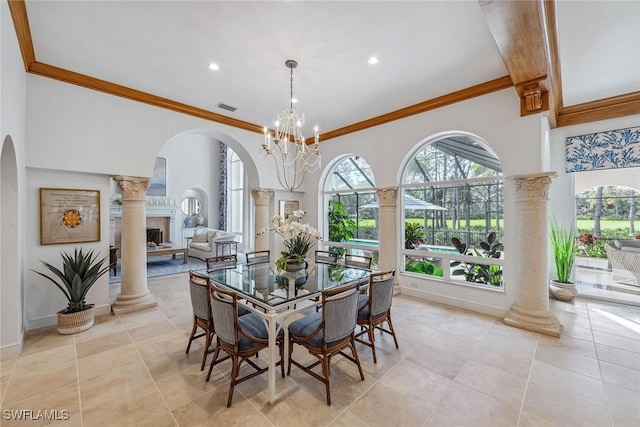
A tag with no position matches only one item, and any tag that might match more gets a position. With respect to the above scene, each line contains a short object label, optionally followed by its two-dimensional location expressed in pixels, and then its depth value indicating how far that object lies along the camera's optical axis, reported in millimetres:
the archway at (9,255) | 2572
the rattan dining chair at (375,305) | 2533
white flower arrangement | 3055
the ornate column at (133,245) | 3842
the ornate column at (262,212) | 5570
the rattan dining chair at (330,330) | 2021
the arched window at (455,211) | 3900
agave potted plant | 3104
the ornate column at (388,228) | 4695
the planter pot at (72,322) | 3096
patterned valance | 3840
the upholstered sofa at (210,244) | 7670
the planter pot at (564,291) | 4220
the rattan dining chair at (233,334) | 1964
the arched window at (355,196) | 5367
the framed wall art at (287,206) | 5977
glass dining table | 2066
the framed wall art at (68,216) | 3283
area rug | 6031
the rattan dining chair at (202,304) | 2303
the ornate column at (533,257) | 3225
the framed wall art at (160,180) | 9129
